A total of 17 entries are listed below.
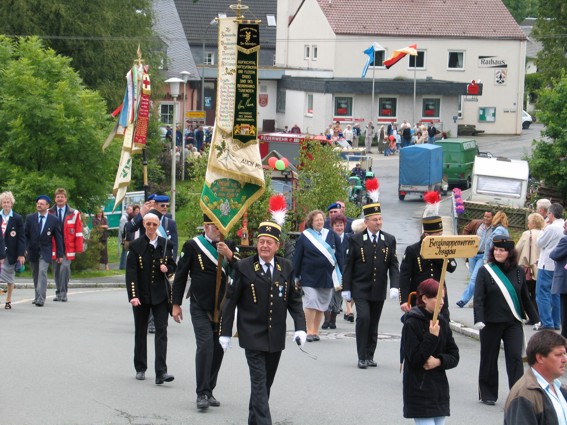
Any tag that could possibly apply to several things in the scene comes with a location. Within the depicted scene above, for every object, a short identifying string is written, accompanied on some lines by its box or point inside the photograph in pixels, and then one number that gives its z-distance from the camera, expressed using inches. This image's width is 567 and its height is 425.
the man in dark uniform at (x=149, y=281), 474.3
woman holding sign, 339.3
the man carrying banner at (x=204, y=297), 433.7
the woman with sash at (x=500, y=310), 455.2
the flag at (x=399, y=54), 2684.5
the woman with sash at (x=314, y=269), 612.4
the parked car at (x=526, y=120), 3157.0
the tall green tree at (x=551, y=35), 2783.0
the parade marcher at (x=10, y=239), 698.8
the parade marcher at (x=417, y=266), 502.9
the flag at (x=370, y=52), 2716.5
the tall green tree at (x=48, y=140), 1170.0
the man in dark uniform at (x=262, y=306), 398.9
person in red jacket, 737.6
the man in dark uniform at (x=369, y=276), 538.3
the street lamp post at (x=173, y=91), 1289.4
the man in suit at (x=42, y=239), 722.2
